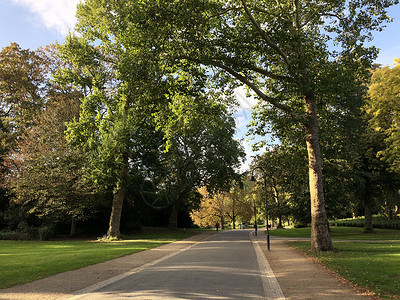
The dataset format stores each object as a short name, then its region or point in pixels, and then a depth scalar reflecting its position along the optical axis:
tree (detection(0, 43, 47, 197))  29.22
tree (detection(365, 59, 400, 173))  20.95
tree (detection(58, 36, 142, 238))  21.86
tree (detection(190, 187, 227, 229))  56.24
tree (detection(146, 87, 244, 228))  33.19
